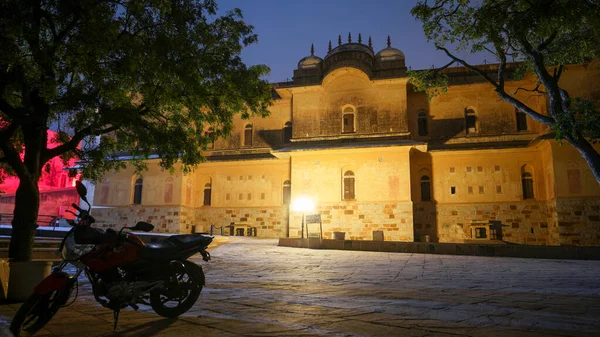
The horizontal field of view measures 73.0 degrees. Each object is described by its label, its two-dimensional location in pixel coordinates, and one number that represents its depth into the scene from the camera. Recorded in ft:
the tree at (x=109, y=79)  23.08
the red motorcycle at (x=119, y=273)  12.94
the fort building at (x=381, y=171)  64.23
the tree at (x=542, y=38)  29.25
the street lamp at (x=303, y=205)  67.92
